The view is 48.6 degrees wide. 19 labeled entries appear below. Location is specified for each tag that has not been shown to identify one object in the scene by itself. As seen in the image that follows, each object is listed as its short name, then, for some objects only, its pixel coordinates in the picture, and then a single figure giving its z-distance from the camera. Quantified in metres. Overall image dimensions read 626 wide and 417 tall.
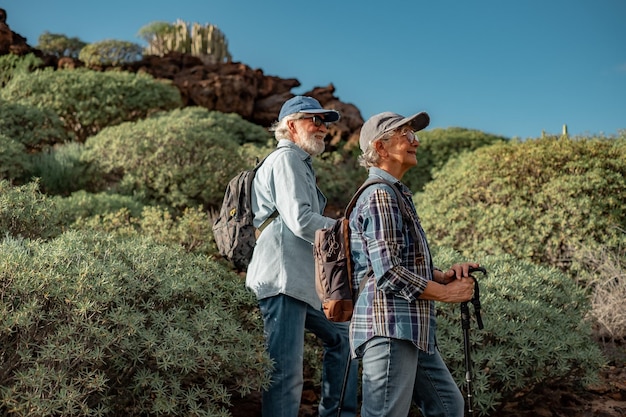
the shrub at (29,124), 13.55
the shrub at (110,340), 3.45
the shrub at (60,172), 11.64
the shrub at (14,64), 18.75
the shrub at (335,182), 13.54
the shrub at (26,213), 5.73
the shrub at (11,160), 10.78
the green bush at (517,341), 5.05
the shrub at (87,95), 16.14
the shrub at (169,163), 11.27
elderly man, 3.90
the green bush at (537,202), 8.52
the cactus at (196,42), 30.62
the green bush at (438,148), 16.30
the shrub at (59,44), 38.69
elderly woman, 2.96
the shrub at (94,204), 9.01
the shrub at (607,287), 7.80
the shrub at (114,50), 34.78
